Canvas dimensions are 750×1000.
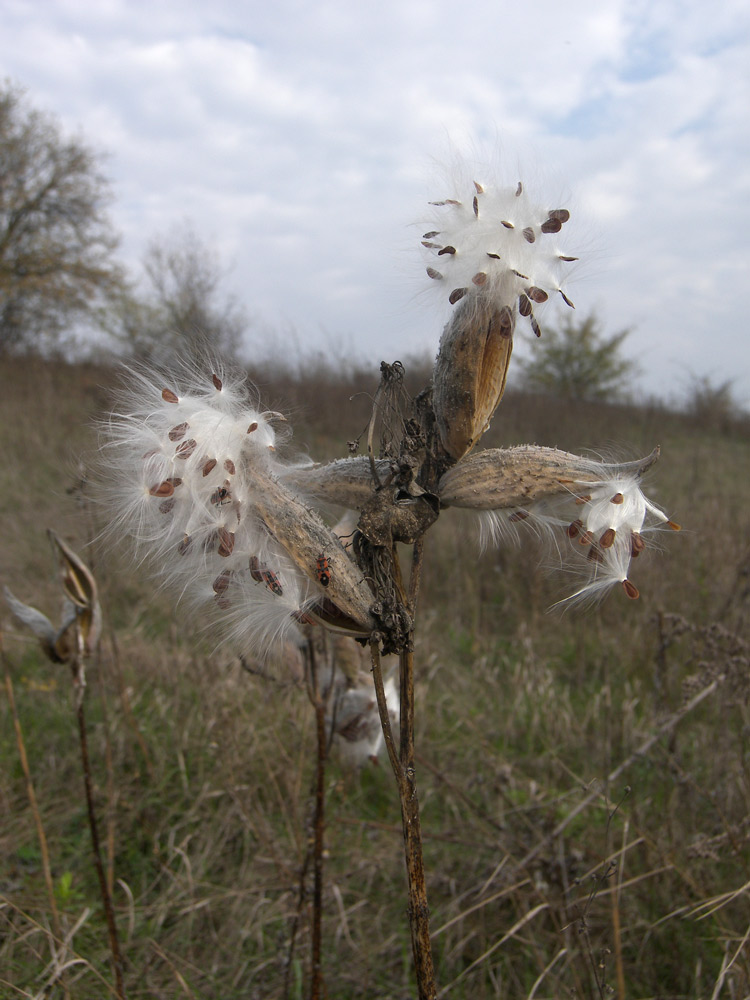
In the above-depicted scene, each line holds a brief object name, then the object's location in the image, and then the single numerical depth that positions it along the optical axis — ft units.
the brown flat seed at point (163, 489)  1.25
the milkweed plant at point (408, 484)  1.21
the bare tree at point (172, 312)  45.81
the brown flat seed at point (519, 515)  1.32
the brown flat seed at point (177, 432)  1.28
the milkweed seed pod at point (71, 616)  1.82
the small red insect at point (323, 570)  1.20
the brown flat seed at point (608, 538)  1.22
